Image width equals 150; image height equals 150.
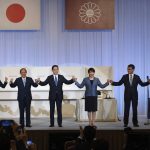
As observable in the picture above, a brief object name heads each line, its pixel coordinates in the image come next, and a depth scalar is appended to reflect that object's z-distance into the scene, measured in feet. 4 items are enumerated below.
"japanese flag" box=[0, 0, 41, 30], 79.82
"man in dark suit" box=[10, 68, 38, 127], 60.14
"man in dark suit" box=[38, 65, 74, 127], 59.82
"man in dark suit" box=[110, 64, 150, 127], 59.62
